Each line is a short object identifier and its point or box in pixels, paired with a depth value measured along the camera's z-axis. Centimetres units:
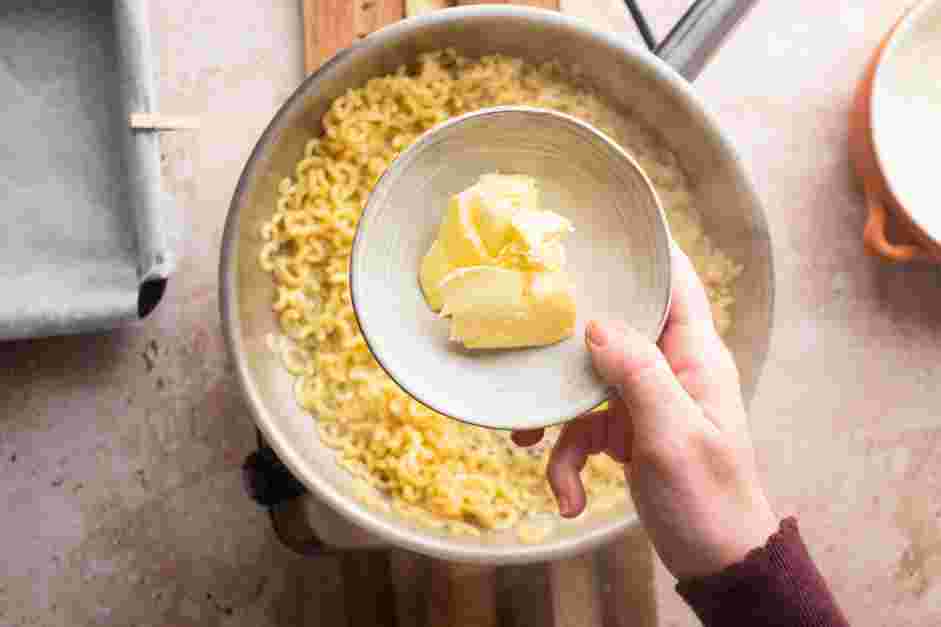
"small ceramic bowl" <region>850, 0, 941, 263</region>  97
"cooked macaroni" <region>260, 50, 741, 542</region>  84
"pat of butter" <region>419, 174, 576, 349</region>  62
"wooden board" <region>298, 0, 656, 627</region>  85
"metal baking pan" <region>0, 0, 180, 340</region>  92
